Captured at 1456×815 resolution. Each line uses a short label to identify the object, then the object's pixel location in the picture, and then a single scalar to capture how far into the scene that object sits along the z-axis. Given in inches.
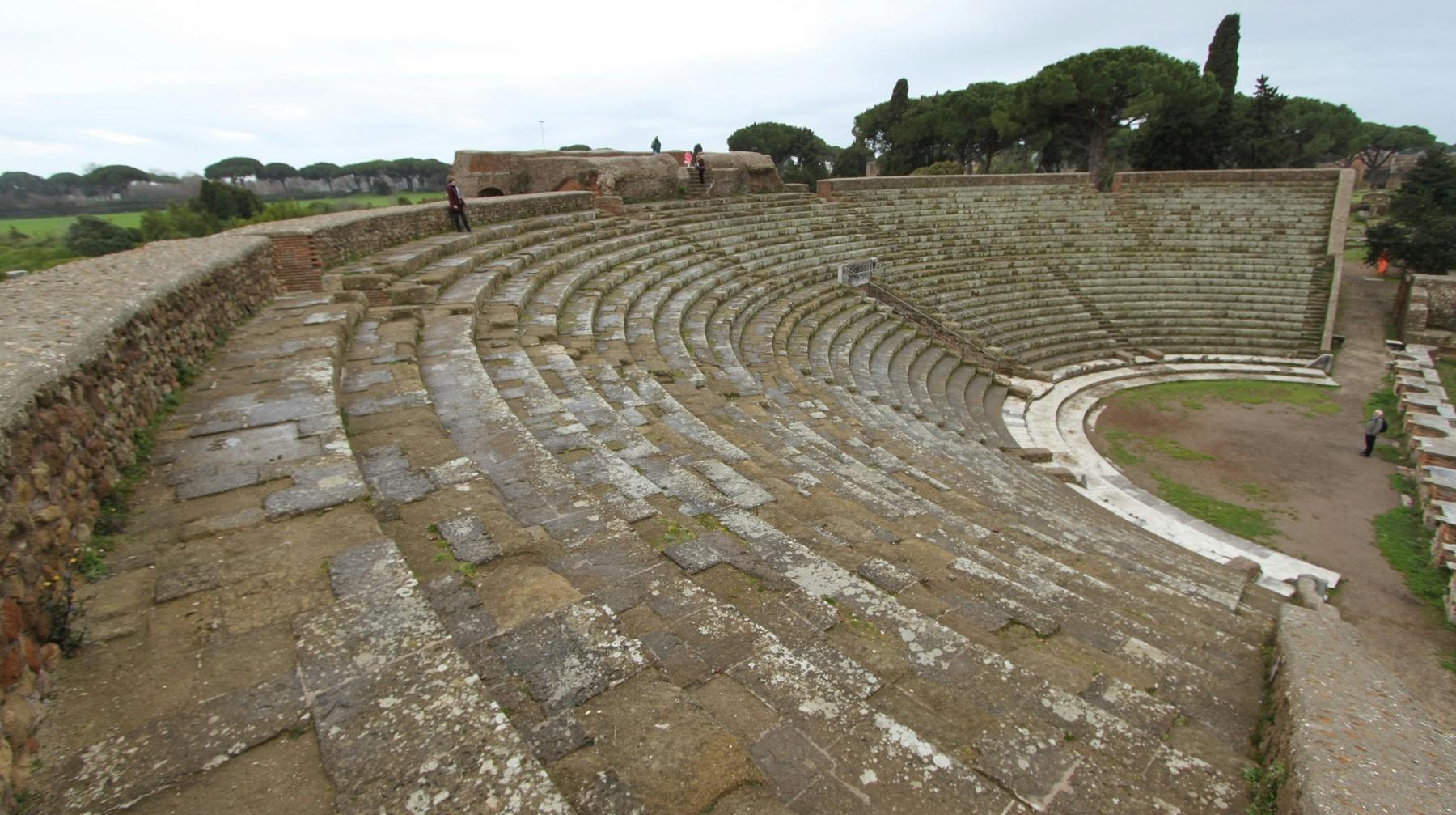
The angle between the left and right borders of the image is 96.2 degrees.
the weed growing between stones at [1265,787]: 102.2
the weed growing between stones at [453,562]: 133.2
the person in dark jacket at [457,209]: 483.8
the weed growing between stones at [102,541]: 101.5
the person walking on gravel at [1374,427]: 466.0
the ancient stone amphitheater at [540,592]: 88.7
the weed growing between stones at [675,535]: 164.2
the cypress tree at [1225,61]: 1194.6
